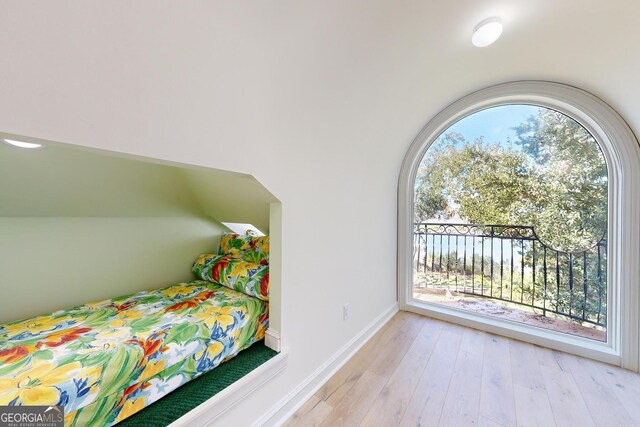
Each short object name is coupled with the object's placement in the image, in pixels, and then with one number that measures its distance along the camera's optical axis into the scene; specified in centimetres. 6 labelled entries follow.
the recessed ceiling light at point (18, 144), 99
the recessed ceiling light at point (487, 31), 124
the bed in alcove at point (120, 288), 83
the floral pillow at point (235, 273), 137
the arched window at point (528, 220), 168
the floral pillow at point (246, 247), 163
